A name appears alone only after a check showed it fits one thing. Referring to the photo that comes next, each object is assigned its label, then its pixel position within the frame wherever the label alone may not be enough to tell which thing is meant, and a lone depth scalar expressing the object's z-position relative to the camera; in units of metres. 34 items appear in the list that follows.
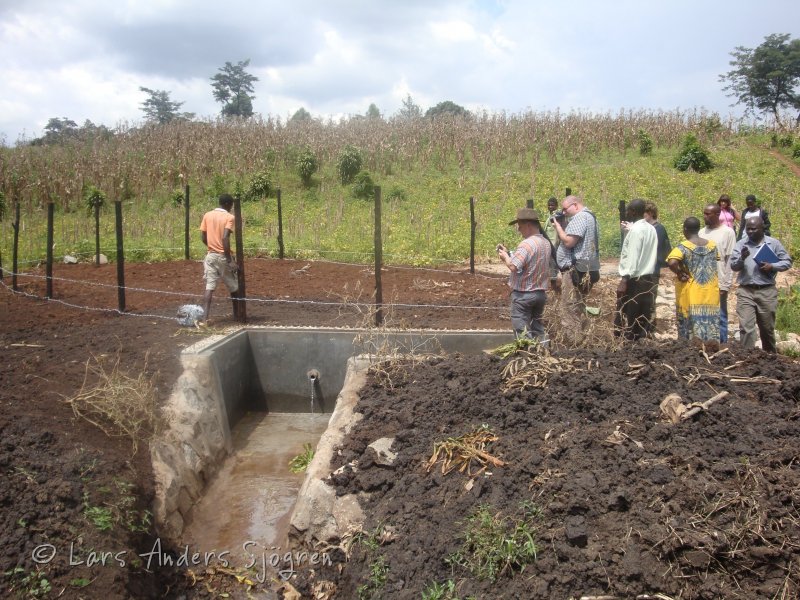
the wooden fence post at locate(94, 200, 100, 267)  13.93
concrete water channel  5.46
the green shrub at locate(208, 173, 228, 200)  21.20
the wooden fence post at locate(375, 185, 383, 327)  8.34
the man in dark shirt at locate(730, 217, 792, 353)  6.72
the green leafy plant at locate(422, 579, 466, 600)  3.63
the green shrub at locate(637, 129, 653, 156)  23.98
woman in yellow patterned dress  6.33
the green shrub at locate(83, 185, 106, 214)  17.58
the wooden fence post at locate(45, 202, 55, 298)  10.05
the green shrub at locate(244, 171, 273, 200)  20.69
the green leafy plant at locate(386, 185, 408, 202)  20.61
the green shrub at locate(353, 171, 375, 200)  20.66
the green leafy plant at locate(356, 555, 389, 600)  4.02
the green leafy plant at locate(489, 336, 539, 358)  5.97
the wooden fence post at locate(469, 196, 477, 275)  11.95
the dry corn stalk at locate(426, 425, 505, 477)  4.59
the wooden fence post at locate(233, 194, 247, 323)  8.68
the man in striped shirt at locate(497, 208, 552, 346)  6.09
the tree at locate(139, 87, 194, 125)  46.66
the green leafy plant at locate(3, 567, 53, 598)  3.87
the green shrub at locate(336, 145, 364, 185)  21.88
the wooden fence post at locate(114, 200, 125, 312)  8.85
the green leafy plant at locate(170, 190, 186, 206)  20.42
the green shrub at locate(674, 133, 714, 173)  21.69
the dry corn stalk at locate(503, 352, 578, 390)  5.50
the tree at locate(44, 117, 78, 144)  31.56
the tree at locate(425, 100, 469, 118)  49.50
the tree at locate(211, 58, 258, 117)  45.44
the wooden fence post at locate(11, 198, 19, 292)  11.69
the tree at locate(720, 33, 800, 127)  32.97
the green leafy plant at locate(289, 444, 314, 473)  6.89
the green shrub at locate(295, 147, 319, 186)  21.75
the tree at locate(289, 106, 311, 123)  50.68
